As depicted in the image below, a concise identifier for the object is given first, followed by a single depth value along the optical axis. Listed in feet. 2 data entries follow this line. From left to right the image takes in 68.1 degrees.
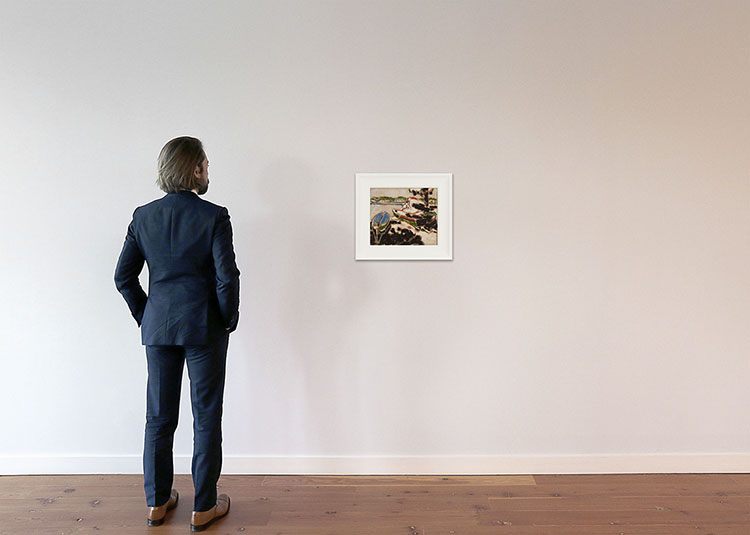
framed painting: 9.61
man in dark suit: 7.57
